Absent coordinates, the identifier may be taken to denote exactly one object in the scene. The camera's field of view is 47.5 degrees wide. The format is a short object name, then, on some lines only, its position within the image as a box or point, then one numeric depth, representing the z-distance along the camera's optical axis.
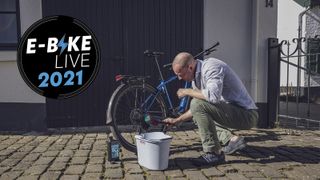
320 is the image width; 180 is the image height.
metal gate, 6.54
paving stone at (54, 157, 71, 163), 4.32
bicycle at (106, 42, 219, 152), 4.73
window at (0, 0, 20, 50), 6.13
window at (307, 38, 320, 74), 10.44
